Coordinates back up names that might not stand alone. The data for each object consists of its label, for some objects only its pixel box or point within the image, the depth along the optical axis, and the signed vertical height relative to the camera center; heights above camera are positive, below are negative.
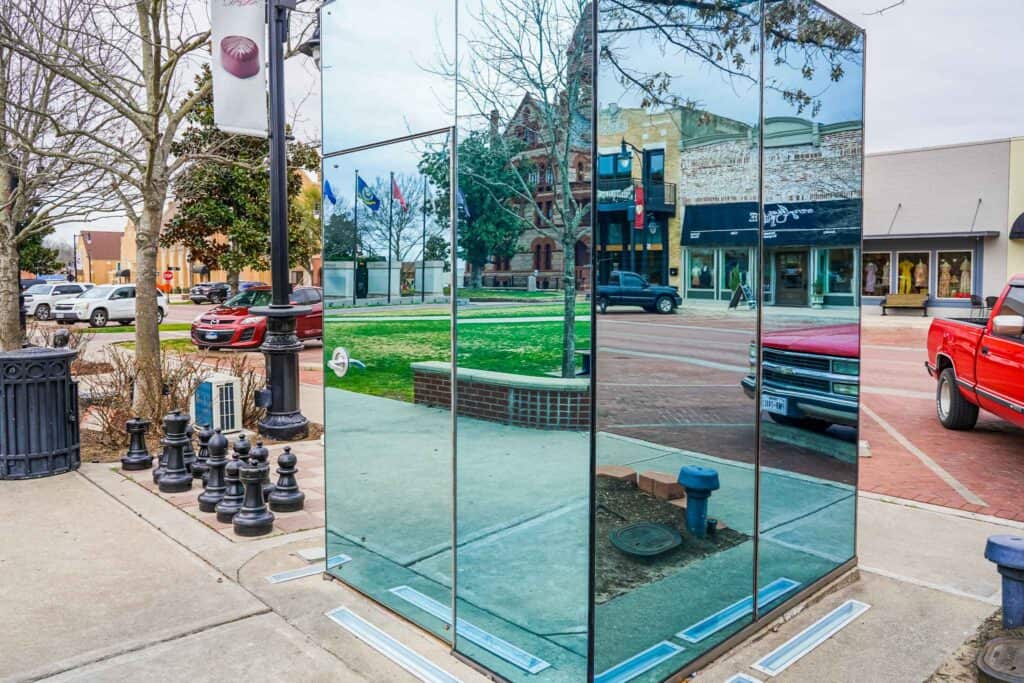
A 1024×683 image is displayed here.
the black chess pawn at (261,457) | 5.42 -1.22
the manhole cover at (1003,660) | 3.43 -1.72
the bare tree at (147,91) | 8.46 +2.20
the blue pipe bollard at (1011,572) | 3.79 -1.41
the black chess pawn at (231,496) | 5.57 -1.57
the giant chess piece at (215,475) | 5.82 -1.46
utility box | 7.72 -1.22
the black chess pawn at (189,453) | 6.68 -1.52
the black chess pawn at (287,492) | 5.83 -1.58
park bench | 32.44 -0.85
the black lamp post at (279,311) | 7.02 -0.28
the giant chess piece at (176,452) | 6.39 -1.41
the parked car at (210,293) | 47.44 -0.75
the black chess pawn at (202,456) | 6.54 -1.49
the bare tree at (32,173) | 10.93 +1.59
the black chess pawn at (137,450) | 7.12 -1.55
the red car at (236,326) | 19.11 -1.12
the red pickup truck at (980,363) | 7.96 -0.94
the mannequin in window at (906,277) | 33.38 +0.18
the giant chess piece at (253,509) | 5.30 -1.56
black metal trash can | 6.57 -1.12
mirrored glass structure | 3.03 -0.30
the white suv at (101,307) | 28.84 -0.98
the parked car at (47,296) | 33.88 -0.67
